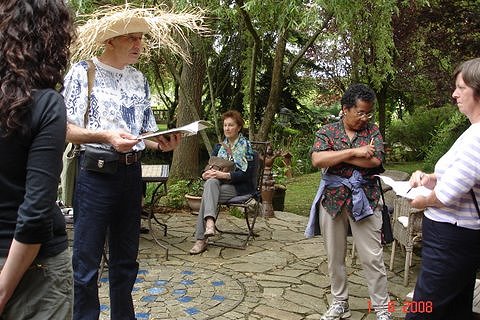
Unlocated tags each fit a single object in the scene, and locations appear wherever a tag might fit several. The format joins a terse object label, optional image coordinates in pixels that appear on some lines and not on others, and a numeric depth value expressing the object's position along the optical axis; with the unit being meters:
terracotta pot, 6.79
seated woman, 5.23
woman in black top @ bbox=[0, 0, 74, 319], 1.42
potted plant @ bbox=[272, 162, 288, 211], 7.38
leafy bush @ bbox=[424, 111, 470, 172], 8.11
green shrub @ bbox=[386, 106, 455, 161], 13.81
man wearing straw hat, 2.68
